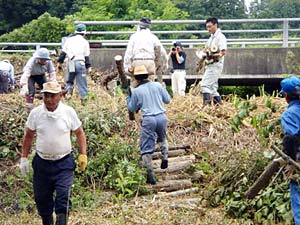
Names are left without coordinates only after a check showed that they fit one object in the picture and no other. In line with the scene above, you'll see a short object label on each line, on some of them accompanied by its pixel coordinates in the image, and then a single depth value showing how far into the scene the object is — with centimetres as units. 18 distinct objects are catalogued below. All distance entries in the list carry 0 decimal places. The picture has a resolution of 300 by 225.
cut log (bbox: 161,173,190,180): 1055
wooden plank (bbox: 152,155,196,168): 1077
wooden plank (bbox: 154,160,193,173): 1068
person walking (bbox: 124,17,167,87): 1128
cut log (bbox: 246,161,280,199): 646
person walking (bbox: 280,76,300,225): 684
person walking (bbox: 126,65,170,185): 988
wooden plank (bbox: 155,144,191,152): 1137
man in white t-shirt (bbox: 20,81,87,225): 774
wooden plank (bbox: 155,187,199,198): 990
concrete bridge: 1714
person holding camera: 1598
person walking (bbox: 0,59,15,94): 1658
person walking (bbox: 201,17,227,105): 1262
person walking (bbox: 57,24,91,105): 1370
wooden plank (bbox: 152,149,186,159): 1099
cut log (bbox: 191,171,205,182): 1067
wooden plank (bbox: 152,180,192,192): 1017
